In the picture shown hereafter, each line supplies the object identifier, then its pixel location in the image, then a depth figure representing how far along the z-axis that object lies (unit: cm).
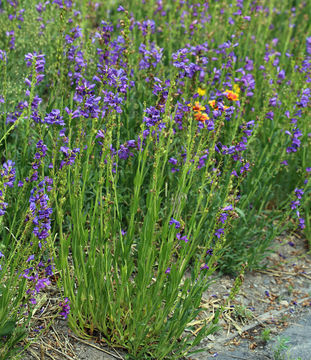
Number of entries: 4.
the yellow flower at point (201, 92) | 364
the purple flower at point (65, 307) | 228
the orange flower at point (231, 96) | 331
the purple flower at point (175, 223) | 227
